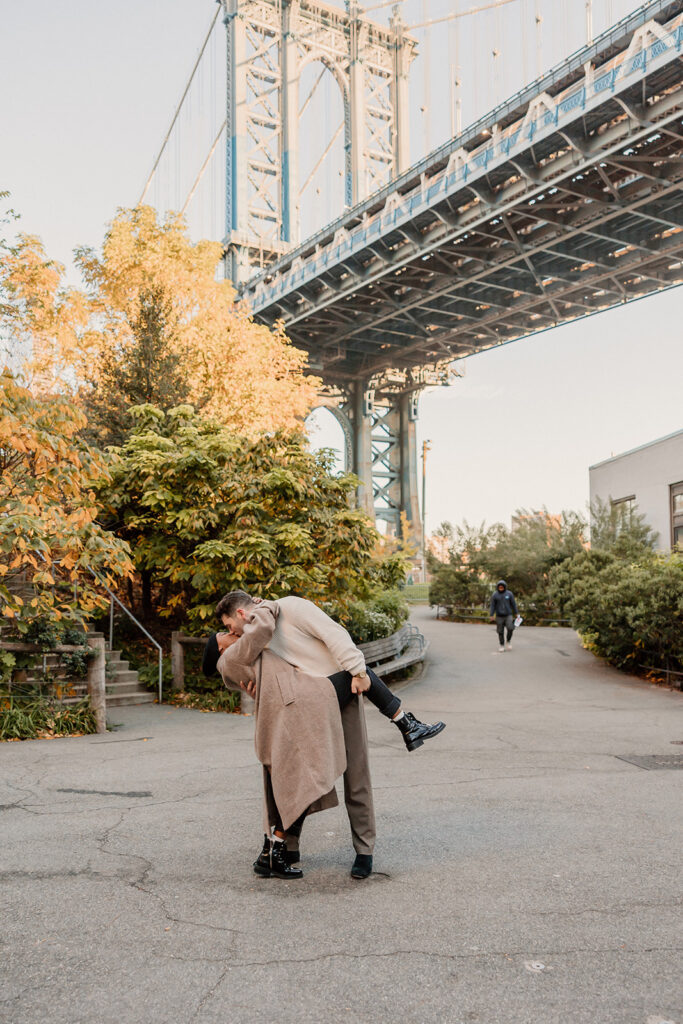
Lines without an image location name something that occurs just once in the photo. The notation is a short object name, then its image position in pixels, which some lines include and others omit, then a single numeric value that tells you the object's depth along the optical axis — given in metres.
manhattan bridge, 32.28
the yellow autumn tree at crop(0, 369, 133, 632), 8.07
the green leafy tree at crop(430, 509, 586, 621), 27.31
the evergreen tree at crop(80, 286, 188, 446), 16.19
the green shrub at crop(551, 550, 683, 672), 13.41
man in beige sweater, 4.41
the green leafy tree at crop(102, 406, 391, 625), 11.62
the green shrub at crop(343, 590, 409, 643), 14.61
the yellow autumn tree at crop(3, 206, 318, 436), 21.33
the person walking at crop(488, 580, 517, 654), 19.25
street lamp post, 48.22
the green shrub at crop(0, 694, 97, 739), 9.14
